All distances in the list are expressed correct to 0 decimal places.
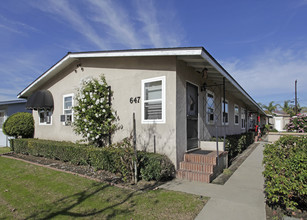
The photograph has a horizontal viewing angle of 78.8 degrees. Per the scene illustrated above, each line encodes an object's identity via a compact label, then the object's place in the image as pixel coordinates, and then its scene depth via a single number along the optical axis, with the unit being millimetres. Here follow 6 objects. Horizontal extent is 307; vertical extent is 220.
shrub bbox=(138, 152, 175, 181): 5352
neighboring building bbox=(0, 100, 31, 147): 15378
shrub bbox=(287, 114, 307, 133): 8625
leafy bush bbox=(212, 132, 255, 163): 8309
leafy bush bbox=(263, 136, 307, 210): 3282
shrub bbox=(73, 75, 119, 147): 7762
